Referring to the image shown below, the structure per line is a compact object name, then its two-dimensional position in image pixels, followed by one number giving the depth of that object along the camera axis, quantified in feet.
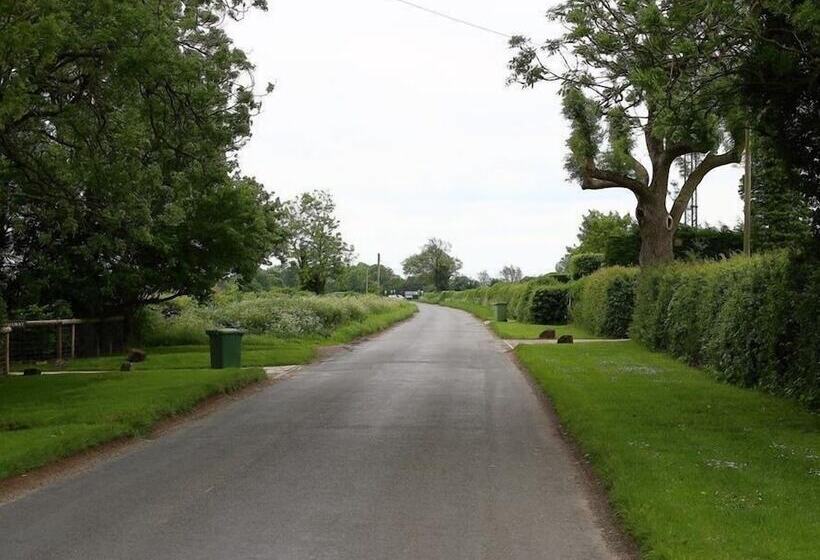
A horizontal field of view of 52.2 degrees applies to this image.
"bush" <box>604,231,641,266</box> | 140.05
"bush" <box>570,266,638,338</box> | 103.55
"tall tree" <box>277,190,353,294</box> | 241.14
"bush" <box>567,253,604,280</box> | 163.81
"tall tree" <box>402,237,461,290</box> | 488.44
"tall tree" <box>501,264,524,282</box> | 489.26
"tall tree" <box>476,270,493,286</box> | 531.87
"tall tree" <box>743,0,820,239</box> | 34.83
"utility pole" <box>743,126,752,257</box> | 86.78
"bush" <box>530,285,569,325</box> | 150.61
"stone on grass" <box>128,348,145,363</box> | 77.66
